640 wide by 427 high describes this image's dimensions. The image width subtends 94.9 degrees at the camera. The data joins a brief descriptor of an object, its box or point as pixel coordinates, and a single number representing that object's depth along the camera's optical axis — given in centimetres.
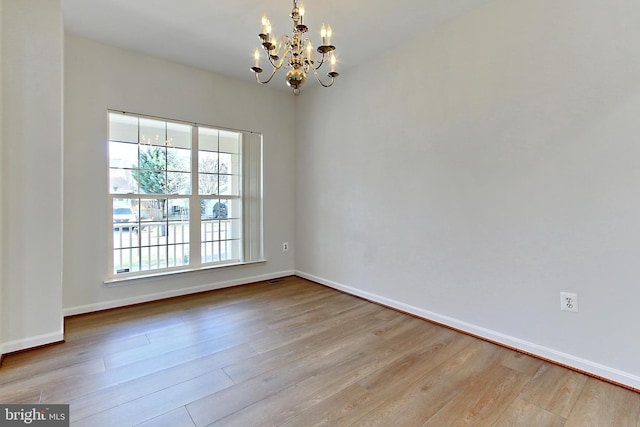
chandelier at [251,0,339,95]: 175
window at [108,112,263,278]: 325
